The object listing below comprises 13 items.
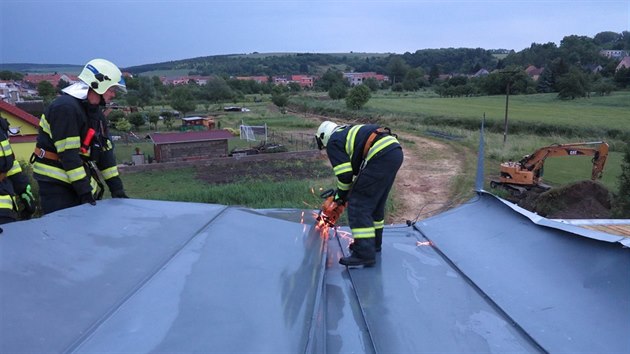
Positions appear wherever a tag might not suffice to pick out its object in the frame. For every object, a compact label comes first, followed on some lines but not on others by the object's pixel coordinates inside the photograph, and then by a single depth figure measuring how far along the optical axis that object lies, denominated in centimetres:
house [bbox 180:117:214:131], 3581
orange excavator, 1092
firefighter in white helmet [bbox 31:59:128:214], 305
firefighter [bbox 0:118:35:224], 318
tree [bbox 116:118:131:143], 3416
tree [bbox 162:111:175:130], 3772
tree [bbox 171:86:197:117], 4544
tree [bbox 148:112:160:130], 3628
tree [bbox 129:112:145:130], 3584
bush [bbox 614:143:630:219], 846
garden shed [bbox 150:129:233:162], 2116
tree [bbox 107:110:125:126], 3634
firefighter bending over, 362
